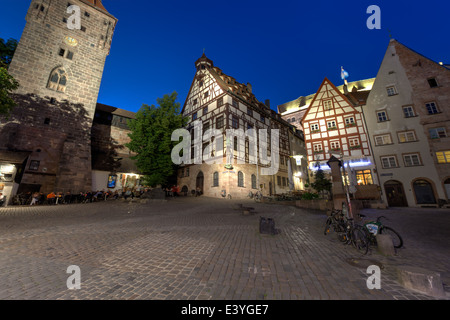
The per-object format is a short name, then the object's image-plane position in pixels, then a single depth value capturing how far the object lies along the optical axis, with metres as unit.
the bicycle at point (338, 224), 6.25
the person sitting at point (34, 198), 14.71
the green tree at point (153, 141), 18.98
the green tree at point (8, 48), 20.22
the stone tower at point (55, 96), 17.05
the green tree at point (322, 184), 17.60
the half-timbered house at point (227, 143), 21.98
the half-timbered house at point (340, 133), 21.28
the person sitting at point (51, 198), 15.09
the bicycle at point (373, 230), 5.60
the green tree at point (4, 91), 10.24
